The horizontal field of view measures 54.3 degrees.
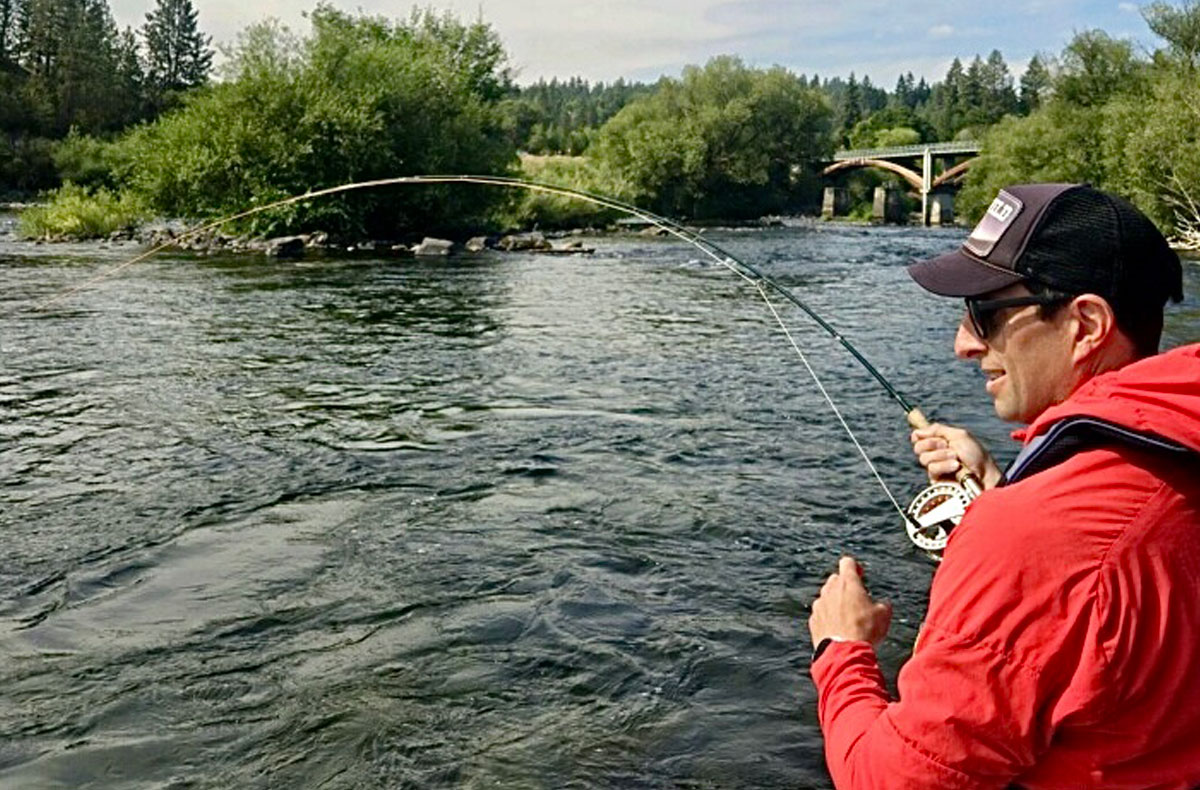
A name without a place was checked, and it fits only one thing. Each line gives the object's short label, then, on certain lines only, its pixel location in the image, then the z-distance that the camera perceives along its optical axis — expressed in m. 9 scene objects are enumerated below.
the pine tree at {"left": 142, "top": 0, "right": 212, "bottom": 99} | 112.81
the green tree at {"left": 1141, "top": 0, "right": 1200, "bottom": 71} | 42.72
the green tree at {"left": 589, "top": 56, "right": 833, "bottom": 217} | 72.38
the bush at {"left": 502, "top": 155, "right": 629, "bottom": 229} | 46.38
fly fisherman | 1.88
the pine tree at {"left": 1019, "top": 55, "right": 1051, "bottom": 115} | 53.97
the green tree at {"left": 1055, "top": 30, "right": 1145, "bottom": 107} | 51.47
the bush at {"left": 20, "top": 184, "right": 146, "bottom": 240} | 34.72
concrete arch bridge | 80.38
